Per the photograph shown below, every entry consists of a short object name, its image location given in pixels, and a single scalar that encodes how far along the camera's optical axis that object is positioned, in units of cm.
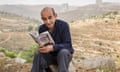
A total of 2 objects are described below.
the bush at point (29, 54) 1089
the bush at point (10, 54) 1115
